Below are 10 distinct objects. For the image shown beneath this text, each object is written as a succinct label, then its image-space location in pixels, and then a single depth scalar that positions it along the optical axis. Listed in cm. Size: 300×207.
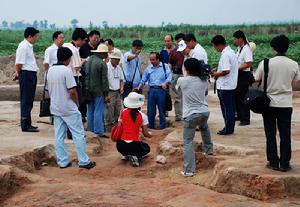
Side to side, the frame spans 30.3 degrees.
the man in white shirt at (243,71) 1012
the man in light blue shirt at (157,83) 1110
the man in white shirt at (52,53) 1009
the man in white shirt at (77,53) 978
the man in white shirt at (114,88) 1071
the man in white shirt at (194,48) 996
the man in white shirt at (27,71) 966
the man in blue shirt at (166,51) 1214
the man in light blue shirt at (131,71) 1169
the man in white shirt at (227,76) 937
